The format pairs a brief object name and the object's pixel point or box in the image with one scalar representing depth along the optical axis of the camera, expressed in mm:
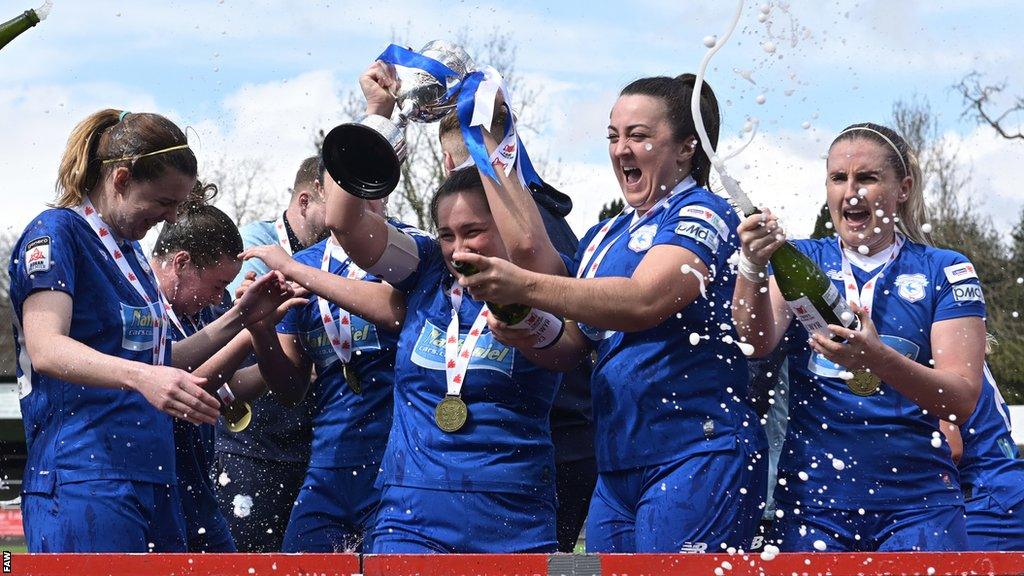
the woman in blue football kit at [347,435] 4723
